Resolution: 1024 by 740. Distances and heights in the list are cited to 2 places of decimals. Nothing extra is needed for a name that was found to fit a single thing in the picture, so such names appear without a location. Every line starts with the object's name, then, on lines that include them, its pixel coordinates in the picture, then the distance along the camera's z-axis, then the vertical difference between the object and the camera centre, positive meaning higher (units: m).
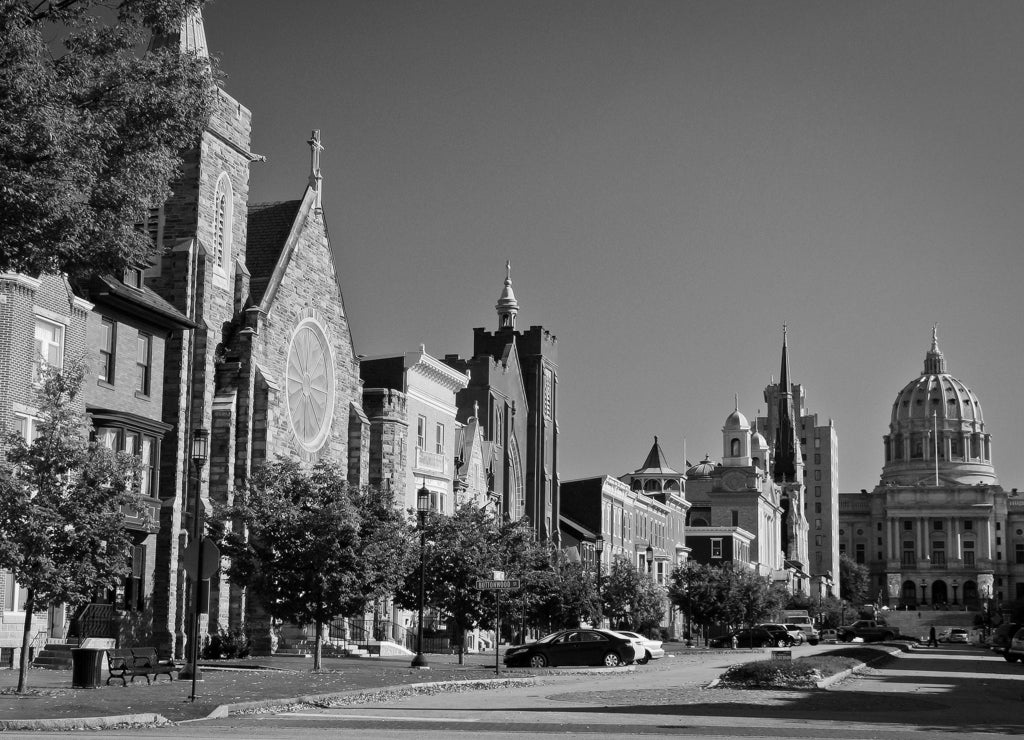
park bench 27.36 -1.80
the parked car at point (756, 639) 75.25 -3.22
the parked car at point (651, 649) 48.47 -2.59
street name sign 36.68 -0.18
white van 91.26 -2.97
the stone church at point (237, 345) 41.06 +7.72
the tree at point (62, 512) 24.27 +1.12
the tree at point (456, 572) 44.69 +0.18
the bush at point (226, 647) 40.91 -2.07
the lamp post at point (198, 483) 25.05 +1.91
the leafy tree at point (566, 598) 57.31 -0.82
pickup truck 96.50 -3.64
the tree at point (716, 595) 85.06 -0.94
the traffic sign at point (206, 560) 24.84 +0.29
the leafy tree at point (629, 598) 69.94 -0.97
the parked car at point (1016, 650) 59.06 -2.87
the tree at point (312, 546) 34.78 +0.77
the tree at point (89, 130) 16.83 +5.66
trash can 25.62 -1.70
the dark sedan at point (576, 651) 42.66 -2.24
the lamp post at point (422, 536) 37.72 +1.18
